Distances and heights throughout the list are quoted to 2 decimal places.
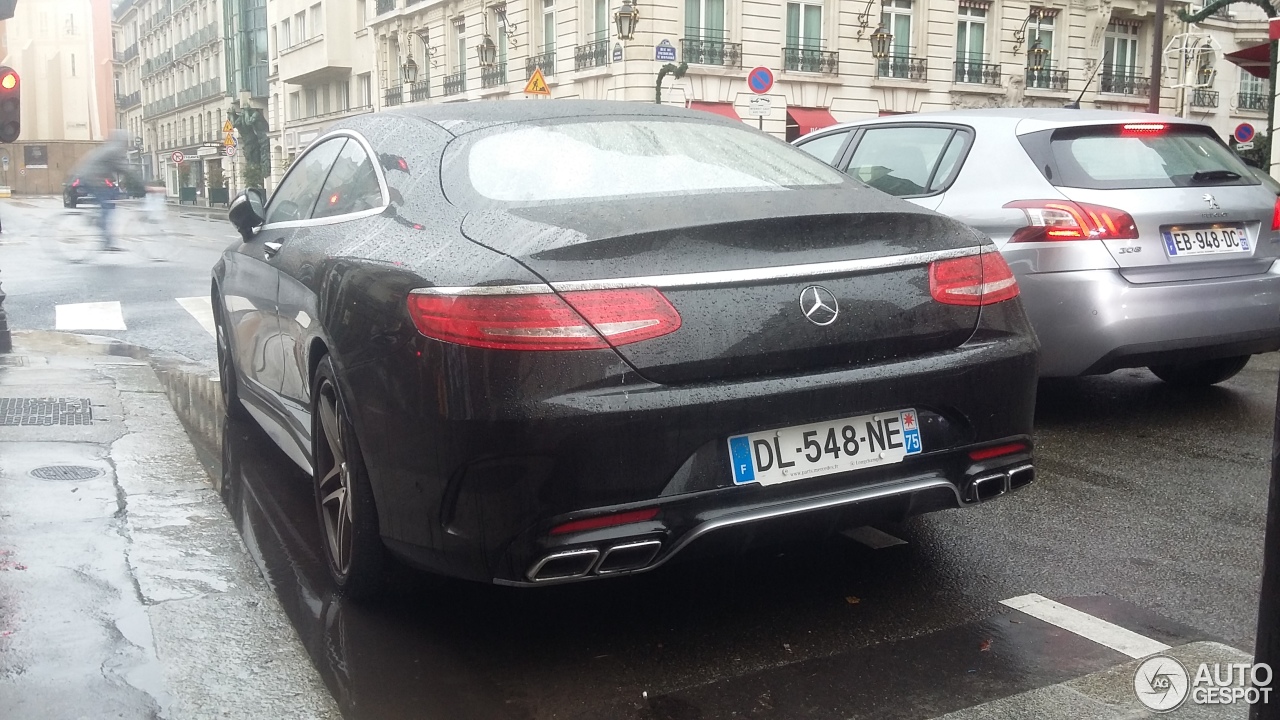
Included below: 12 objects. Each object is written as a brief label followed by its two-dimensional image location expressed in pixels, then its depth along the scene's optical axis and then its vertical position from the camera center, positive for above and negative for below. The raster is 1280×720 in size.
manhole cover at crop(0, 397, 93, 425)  6.07 -1.18
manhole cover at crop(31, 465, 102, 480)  4.99 -1.20
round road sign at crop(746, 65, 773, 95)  18.50 +1.54
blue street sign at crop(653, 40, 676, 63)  19.78 +2.10
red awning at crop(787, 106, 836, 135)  33.00 +1.76
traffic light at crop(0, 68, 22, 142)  10.13 +0.62
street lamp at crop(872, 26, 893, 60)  33.56 +3.83
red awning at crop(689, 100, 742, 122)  31.80 +1.97
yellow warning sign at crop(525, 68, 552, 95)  19.79 +1.55
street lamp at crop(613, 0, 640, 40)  29.48 +3.91
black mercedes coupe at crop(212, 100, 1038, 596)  2.80 -0.44
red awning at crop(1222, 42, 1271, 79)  14.88 +1.53
